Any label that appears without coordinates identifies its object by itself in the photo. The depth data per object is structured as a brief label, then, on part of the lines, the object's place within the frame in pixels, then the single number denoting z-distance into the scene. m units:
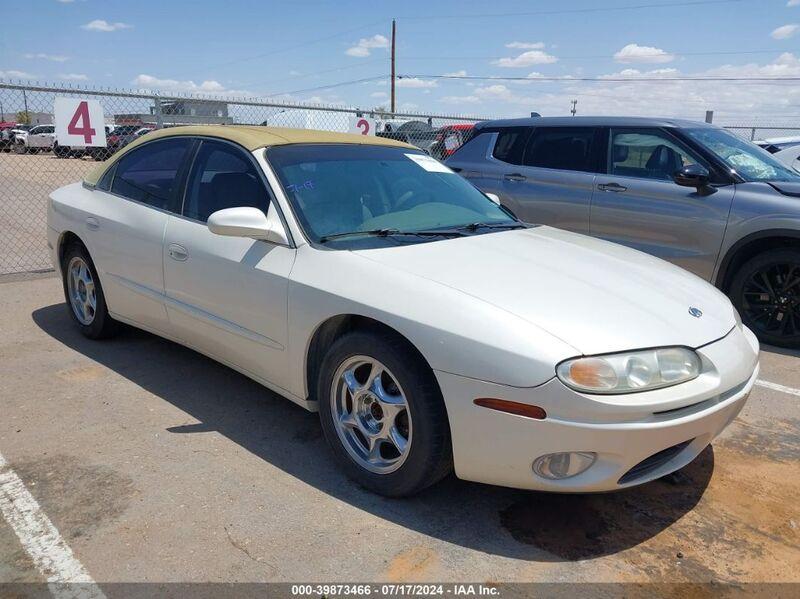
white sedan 2.46
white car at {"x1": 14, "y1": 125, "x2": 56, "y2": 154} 22.11
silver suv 5.30
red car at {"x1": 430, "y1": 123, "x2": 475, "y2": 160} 11.87
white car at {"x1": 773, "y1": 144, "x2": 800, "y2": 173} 10.23
